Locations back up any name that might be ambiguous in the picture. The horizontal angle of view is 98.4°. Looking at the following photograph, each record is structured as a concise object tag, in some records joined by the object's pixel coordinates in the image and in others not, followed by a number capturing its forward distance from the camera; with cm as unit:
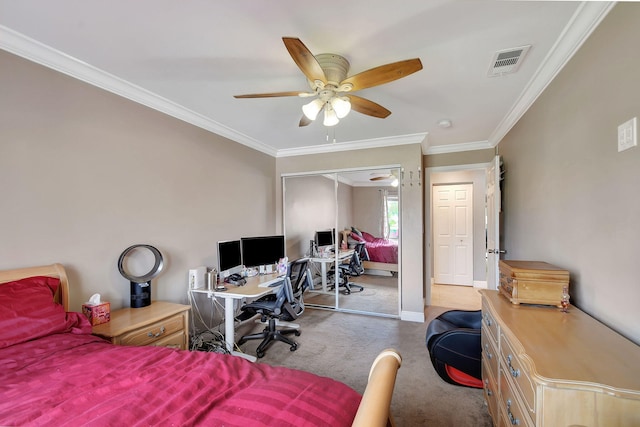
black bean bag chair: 224
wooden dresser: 92
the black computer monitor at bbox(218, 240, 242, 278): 312
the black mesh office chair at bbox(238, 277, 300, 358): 293
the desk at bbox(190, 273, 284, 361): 279
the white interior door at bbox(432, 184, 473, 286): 561
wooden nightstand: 195
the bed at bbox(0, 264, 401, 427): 98
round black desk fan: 234
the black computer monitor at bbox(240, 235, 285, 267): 352
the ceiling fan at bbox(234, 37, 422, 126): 160
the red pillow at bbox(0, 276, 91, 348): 144
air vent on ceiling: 189
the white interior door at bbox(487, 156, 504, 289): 314
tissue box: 200
